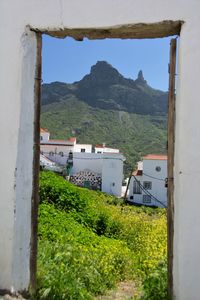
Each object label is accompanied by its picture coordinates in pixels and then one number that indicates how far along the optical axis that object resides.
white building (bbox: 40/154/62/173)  38.16
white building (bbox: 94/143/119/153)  50.11
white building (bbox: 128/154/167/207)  40.69
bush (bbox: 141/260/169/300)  4.44
